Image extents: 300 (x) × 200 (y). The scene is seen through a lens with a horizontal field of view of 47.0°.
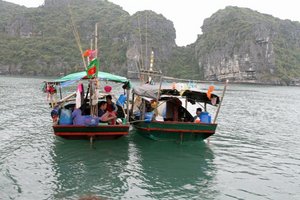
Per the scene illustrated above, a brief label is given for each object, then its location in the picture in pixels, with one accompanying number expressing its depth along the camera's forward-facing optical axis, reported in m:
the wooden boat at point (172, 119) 15.80
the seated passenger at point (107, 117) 16.05
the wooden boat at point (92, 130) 15.22
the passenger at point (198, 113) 16.84
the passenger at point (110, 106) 16.88
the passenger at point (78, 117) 15.39
